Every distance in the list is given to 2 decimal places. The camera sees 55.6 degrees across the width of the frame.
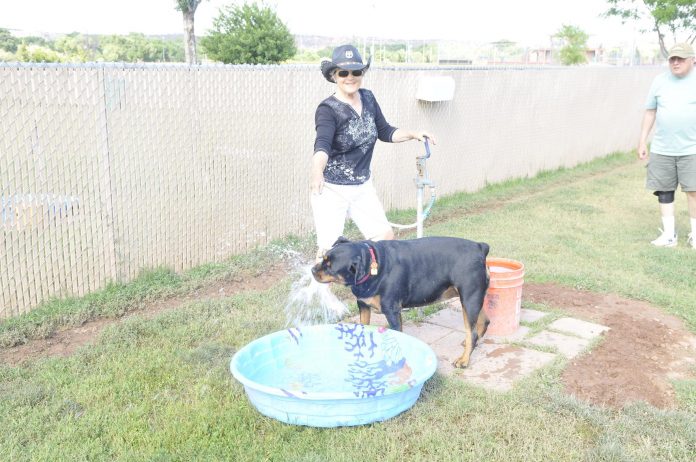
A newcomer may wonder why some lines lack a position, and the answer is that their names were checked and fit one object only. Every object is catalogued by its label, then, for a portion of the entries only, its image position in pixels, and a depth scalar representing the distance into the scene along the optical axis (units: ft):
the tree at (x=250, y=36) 71.97
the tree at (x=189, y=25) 57.77
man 23.02
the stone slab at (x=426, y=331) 15.69
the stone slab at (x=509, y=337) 15.51
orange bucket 15.43
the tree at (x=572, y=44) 128.77
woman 14.33
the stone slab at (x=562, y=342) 14.90
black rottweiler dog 12.41
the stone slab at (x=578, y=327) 16.01
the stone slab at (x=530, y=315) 17.02
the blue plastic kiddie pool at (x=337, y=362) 11.56
